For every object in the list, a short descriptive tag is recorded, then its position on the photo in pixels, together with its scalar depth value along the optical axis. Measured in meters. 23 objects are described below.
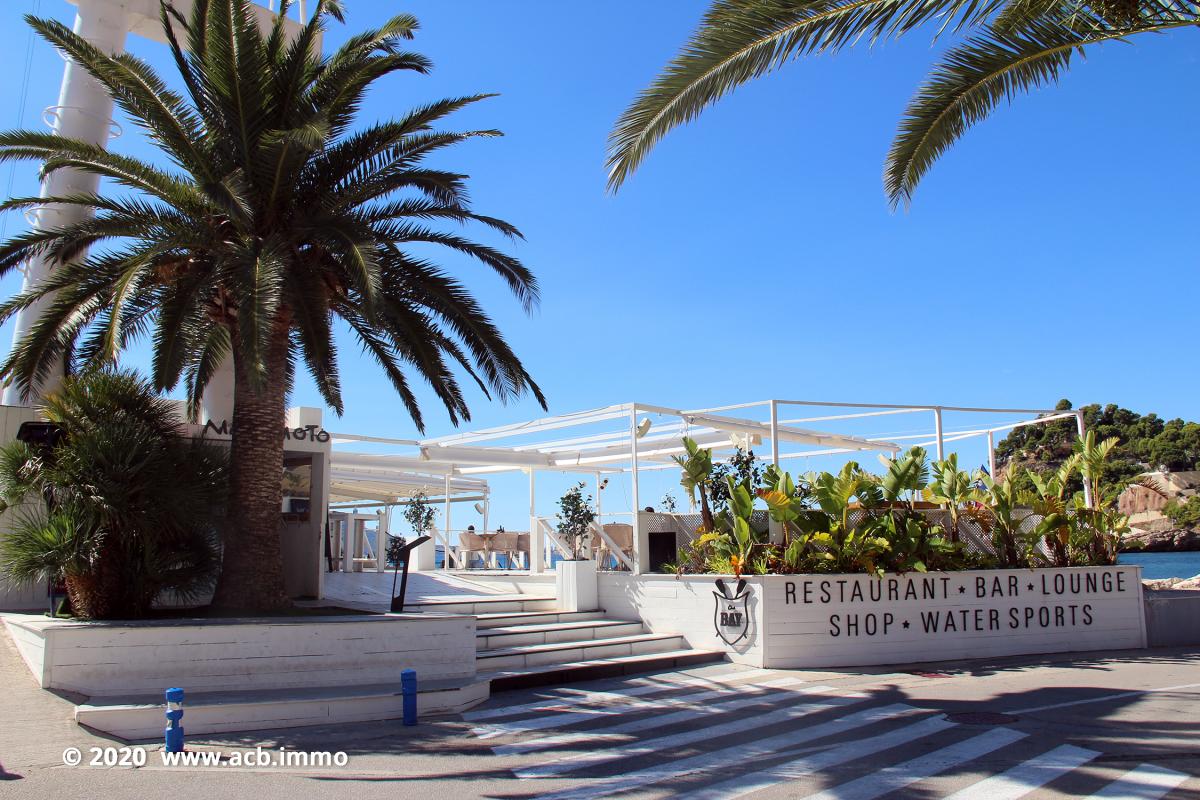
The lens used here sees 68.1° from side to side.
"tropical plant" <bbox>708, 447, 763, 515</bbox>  15.04
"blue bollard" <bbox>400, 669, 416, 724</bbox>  8.98
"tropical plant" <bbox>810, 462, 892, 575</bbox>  13.52
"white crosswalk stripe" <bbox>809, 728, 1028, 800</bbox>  6.41
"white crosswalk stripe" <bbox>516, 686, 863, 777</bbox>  7.36
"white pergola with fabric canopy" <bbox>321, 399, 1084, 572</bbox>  15.78
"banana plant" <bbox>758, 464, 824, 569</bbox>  13.53
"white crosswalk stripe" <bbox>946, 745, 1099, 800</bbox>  6.27
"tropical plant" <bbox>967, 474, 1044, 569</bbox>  15.02
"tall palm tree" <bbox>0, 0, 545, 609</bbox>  10.32
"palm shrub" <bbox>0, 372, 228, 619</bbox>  9.77
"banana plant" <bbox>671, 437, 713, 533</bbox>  14.70
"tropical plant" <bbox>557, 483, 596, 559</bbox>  17.77
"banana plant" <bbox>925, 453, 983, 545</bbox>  15.15
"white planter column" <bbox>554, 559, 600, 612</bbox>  14.95
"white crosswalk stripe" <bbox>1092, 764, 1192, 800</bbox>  6.17
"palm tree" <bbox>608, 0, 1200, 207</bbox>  6.64
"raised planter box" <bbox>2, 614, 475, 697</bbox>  8.83
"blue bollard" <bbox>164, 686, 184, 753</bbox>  7.20
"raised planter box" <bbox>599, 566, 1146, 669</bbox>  13.10
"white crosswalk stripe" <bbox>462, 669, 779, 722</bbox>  9.70
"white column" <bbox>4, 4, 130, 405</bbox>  15.20
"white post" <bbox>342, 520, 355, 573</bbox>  20.89
